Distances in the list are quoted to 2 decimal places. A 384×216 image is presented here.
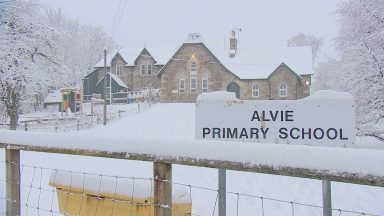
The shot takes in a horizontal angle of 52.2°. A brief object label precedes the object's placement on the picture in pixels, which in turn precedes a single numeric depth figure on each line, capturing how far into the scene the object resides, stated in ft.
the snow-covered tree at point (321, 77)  207.08
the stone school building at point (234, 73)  139.95
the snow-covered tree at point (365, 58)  62.42
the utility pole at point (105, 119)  95.91
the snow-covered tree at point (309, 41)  258.57
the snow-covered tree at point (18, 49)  78.95
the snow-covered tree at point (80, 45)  219.82
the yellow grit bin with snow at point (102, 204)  10.14
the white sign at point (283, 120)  15.29
